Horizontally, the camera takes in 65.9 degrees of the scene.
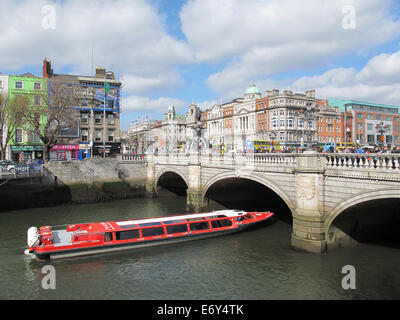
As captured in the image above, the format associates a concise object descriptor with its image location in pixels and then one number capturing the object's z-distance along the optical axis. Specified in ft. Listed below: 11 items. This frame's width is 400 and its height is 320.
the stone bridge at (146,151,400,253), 50.93
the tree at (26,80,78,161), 129.59
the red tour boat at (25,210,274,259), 61.93
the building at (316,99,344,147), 282.56
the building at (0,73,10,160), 166.40
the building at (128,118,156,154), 478.47
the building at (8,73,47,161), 166.91
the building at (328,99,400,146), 301.22
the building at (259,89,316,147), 254.68
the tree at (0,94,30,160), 123.03
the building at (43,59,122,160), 177.47
